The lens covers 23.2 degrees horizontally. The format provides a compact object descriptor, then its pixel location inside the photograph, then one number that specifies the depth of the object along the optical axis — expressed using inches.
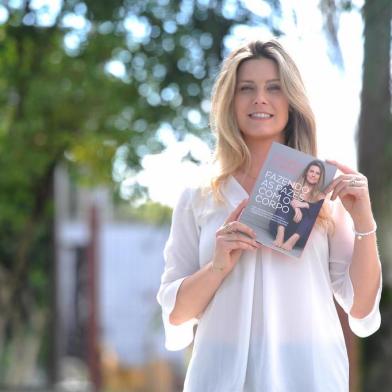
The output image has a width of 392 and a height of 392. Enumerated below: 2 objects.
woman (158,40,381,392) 104.7
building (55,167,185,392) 435.5
